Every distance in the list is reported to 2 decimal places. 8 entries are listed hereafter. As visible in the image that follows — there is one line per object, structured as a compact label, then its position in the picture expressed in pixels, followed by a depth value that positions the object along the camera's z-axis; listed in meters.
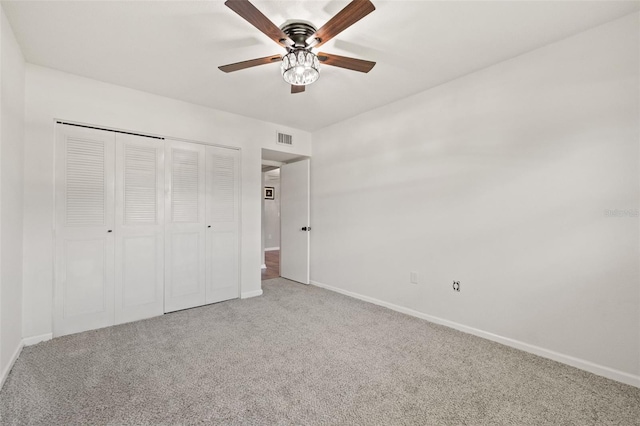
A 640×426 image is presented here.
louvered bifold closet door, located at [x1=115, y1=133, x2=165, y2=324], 3.02
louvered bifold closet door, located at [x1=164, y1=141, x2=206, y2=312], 3.35
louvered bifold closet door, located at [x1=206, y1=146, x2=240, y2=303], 3.67
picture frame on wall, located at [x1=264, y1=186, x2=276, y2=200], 8.14
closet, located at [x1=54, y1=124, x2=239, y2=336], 2.76
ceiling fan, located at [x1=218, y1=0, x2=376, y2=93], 1.65
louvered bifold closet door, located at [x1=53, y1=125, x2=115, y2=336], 2.71
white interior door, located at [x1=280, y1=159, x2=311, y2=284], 4.69
